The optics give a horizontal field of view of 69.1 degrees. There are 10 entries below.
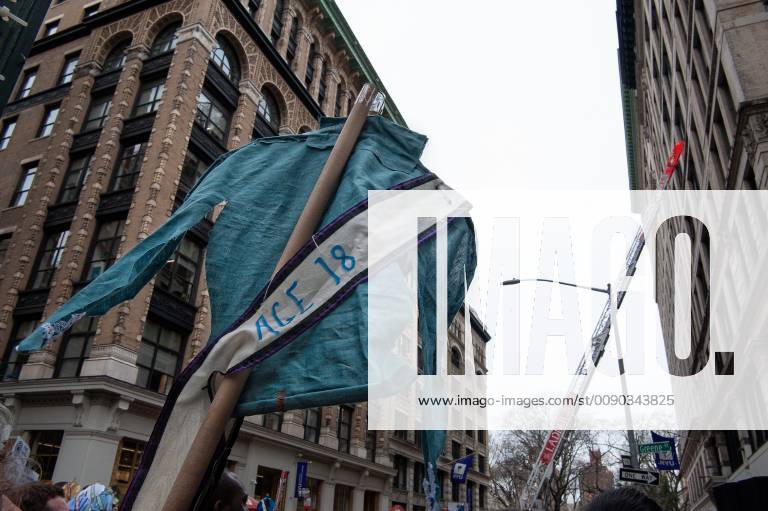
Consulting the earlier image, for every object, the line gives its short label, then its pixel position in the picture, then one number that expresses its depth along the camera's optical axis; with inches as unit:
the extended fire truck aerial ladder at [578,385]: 946.1
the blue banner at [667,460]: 569.6
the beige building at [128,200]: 786.8
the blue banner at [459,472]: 1250.6
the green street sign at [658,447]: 587.5
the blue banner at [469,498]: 2103.8
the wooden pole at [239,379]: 93.4
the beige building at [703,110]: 504.4
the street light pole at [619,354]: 613.1
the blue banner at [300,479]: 1075.3
